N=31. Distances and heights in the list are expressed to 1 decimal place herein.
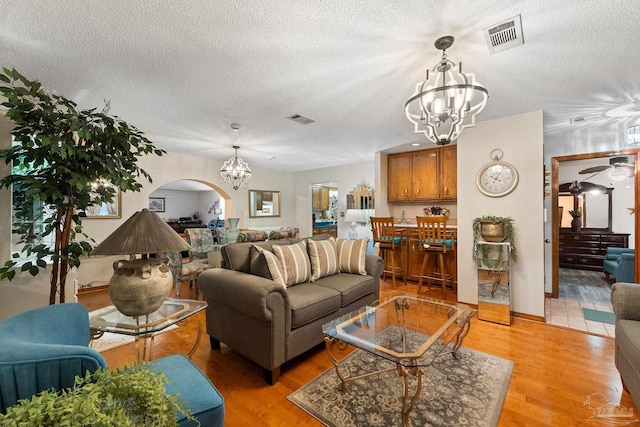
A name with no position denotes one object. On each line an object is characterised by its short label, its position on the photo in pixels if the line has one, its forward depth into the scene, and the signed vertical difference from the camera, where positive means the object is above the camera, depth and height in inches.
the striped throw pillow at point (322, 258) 109.9 -19.7
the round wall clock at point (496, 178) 124.6 +15.5
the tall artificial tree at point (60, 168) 65.3 +13.2
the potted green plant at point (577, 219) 217.3 -7.8
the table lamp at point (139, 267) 61.4 -12.5
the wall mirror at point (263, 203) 266.5 +9.8
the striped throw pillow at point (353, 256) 118.9 -20.0
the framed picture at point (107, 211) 167.9 +2.1
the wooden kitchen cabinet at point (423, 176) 176.4 +24.8
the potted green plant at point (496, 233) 121.9 -10.5
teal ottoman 41.6 -30.1
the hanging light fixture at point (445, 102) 63.2 +26.7
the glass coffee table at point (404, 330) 59.7 -34.2
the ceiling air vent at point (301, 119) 127.3 +45.6
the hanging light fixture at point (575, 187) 217.8 +18.1
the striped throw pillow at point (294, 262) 99.0 -19.1
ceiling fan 144.7 +26.1
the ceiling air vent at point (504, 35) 64.1 +44.4
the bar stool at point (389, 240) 171.9 -19.2
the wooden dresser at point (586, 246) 202.8 -29.0
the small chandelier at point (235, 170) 173.2 +27.7
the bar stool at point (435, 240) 150.6 -16.9
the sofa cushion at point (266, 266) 91.9 -18.6
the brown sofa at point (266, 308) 76.2 -30.7
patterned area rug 63.5 -48.9
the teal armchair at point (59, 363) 33.8 -21.0
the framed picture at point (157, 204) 386.5 +14.2
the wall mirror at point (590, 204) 210.8 +4.3
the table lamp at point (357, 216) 229.0 -3.7
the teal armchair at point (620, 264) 147.0 -32.8
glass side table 63.8 -26.9
